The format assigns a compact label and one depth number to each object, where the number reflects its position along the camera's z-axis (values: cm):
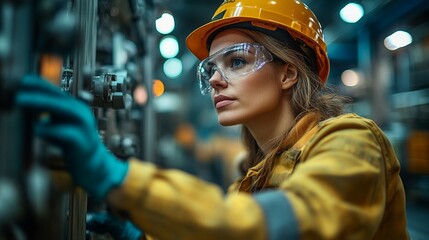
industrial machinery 67
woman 79
